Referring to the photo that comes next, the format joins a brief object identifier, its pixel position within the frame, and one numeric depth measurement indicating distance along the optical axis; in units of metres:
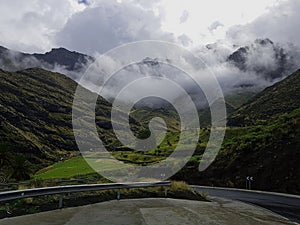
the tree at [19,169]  47.72
